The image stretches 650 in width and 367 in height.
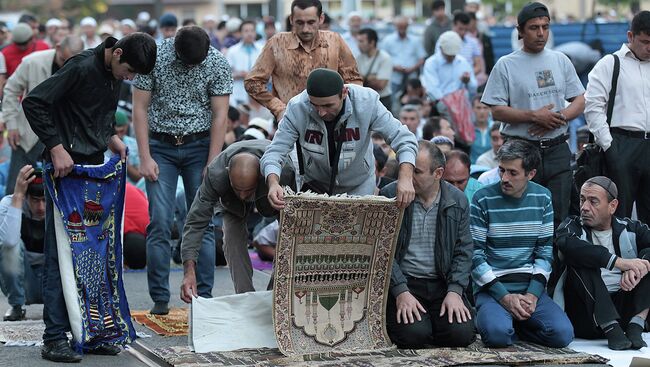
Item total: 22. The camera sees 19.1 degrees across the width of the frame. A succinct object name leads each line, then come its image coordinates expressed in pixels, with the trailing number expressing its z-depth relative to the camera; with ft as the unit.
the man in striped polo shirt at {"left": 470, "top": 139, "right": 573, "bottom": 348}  39.54
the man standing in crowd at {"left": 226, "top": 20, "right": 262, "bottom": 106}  88.36
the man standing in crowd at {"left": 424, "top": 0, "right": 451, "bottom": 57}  92.39
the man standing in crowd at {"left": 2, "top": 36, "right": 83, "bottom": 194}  50.62
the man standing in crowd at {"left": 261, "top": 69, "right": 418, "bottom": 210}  35.95
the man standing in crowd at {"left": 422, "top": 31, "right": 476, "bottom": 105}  78.73
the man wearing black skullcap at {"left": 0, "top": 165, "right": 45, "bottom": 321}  41.38
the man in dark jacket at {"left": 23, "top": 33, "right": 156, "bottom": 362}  34.80
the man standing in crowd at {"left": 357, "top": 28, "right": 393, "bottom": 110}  81.97
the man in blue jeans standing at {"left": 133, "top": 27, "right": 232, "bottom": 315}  42.84
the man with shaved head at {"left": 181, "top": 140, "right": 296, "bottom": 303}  37.29
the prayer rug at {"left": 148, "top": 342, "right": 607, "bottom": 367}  35.46
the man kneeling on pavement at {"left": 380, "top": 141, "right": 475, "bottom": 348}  37.90
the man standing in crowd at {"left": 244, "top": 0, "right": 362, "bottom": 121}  44.38
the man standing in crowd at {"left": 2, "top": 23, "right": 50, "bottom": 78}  71.90
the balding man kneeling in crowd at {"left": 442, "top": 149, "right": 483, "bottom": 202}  47.02
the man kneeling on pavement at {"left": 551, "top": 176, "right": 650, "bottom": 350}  39.72
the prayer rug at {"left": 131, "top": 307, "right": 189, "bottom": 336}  40.71
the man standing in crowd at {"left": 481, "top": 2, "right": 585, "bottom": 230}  44.34
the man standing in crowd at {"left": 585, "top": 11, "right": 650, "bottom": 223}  45.52
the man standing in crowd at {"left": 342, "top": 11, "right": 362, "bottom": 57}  91.99
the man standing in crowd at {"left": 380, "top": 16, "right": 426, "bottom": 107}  92.07
